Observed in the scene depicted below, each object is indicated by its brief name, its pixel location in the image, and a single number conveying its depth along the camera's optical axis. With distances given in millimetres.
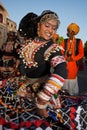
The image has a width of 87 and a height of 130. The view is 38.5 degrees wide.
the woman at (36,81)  1050
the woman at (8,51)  3103
